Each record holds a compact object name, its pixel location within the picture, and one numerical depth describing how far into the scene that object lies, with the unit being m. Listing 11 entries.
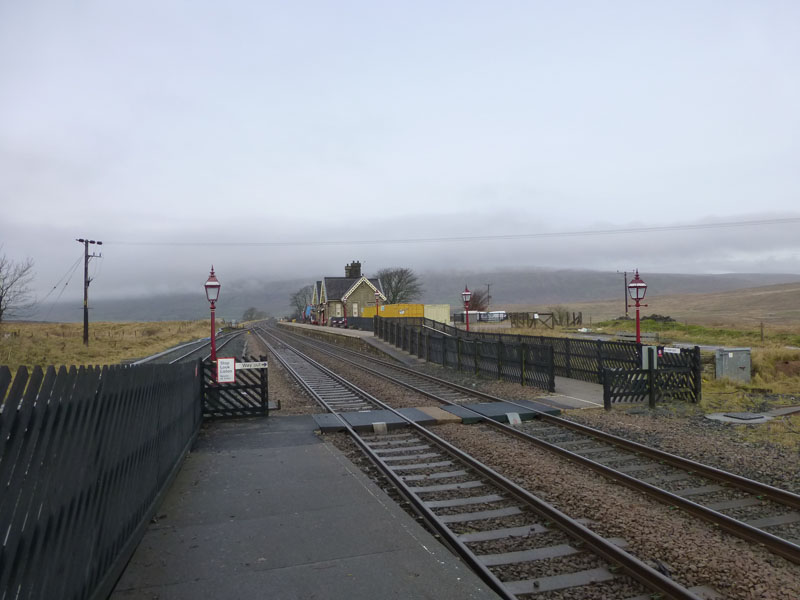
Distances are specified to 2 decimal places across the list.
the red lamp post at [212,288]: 13.03
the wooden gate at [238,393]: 12.19
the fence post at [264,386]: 12.52
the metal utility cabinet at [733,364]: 17.92
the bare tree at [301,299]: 135.43
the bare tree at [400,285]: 94.38
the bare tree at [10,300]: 35.56
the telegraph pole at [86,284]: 36.22
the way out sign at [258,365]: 12.33
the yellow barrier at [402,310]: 49.57
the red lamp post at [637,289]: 14.96
